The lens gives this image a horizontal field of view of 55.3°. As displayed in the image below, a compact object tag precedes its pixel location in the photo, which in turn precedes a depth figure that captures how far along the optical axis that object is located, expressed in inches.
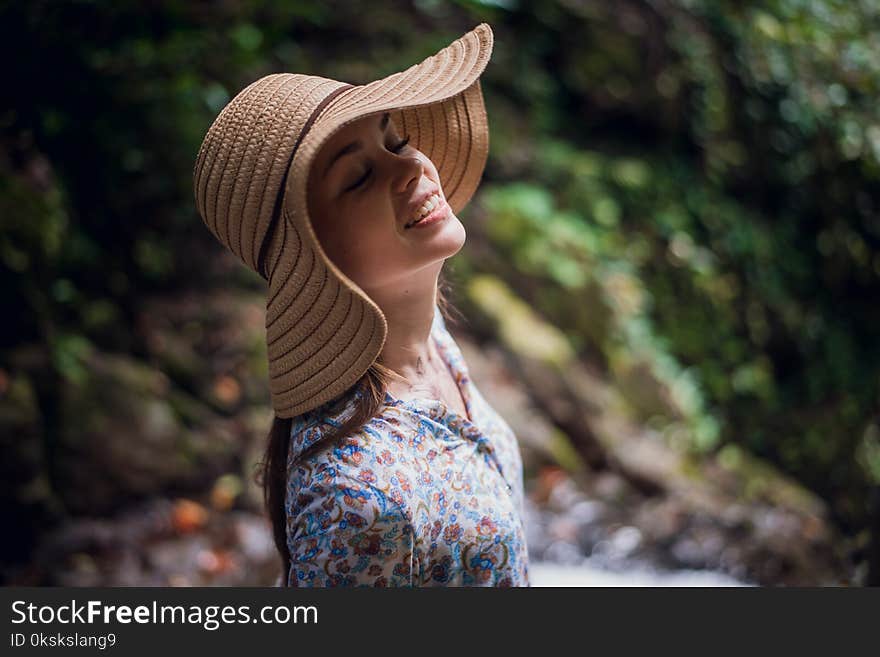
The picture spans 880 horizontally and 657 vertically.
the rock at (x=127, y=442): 132.2
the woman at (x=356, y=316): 53.7
